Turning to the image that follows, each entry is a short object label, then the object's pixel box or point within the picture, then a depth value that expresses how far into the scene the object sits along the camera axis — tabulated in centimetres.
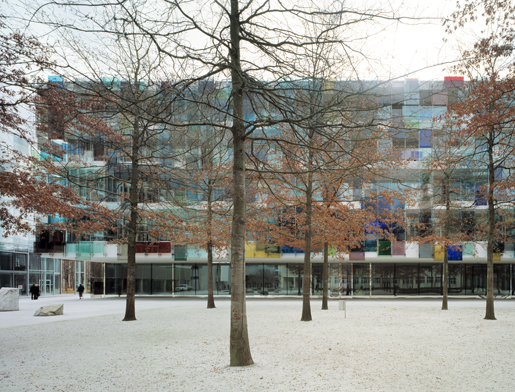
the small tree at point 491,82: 1020
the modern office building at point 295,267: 3831
